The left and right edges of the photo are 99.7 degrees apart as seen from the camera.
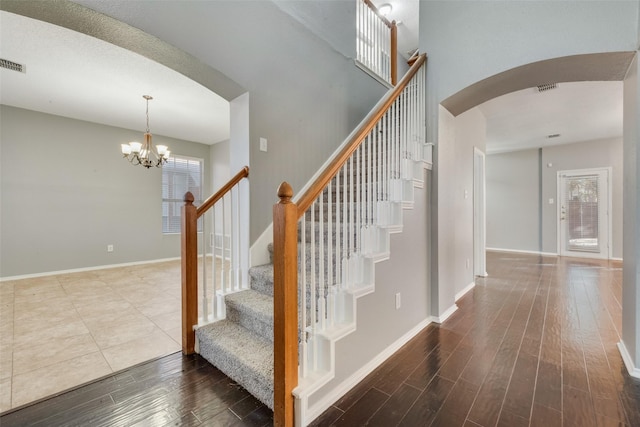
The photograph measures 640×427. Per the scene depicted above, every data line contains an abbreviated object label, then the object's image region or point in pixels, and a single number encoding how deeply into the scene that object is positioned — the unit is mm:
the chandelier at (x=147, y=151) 4173
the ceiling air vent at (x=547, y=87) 3588
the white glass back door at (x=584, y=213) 6152
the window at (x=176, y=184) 6113
